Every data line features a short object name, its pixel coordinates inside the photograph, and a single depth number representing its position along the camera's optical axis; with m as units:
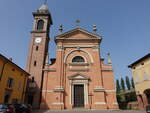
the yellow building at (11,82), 15.89
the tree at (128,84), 72.14
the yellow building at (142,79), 18.84
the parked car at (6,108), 10.34
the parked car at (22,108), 14.64
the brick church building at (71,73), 21.08
